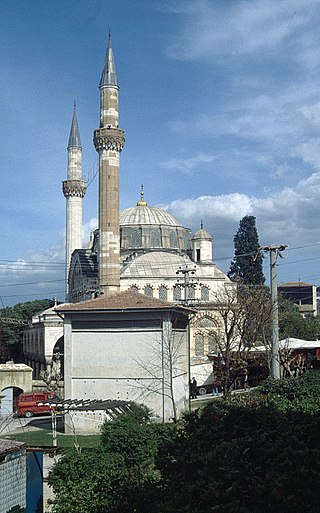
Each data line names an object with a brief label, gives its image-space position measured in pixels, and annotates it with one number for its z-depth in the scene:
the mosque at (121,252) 39.00
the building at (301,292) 85.70
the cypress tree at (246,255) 55.88
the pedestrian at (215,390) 34.03
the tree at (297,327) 46.59
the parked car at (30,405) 29.52
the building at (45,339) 46.34
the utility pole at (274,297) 20.92
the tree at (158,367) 23.70
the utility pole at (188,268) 49.07
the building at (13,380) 32.66
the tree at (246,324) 28.73
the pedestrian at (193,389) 33.06
